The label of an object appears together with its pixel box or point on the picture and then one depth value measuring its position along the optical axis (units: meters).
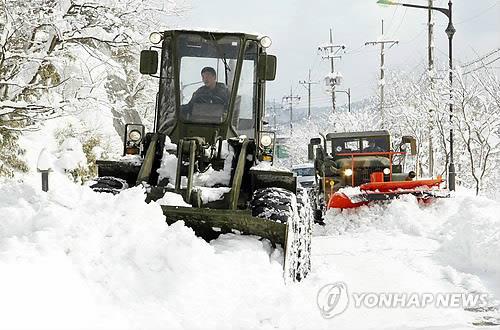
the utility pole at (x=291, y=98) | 97.90
